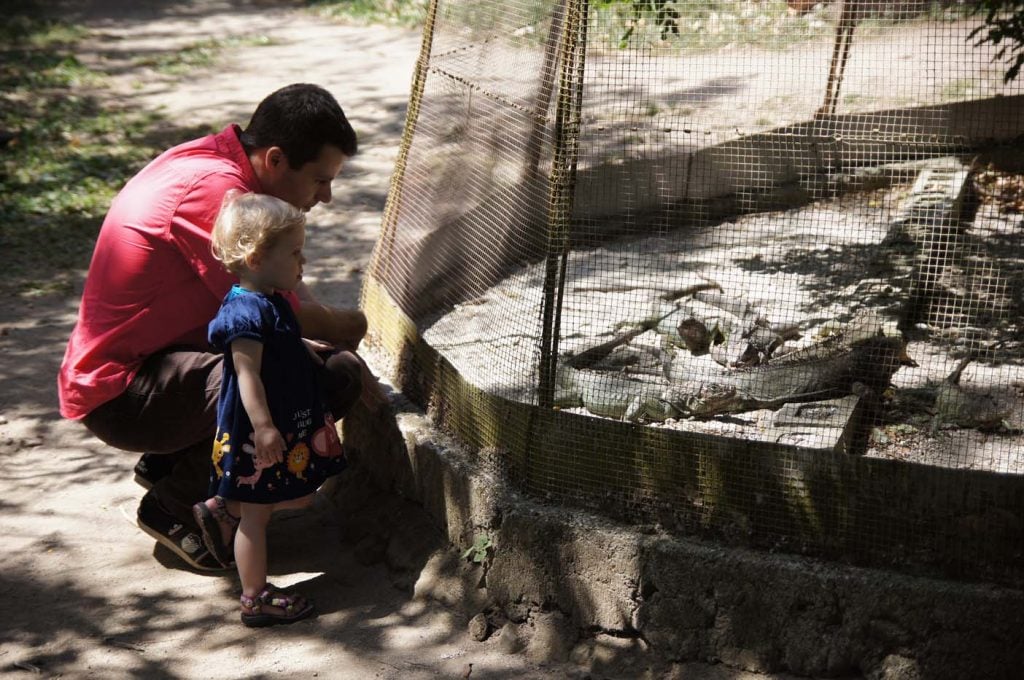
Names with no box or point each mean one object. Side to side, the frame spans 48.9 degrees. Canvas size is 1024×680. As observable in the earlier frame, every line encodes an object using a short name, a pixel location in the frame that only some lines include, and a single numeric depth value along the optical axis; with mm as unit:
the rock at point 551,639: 3080
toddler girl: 3008
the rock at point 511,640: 3119
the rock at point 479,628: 3160
